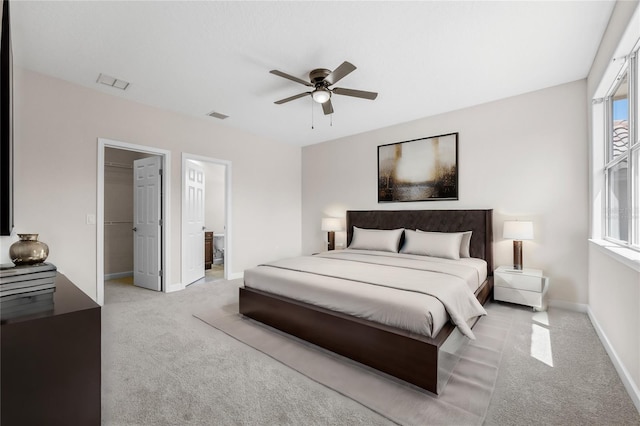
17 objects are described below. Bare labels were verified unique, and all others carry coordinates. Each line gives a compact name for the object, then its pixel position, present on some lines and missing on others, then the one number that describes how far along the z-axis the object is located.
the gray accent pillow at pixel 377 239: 4.34
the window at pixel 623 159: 2.10
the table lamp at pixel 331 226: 5.38
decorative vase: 1.56
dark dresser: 1.12
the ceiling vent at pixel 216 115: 4.39
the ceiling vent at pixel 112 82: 3.28
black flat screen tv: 1.66
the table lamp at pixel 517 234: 3.40
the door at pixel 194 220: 4.61
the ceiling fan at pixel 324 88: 2.93
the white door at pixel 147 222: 4.35
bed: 1.86
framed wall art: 4.32
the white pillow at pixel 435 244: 3.72
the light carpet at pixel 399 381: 1.66
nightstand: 3.32
